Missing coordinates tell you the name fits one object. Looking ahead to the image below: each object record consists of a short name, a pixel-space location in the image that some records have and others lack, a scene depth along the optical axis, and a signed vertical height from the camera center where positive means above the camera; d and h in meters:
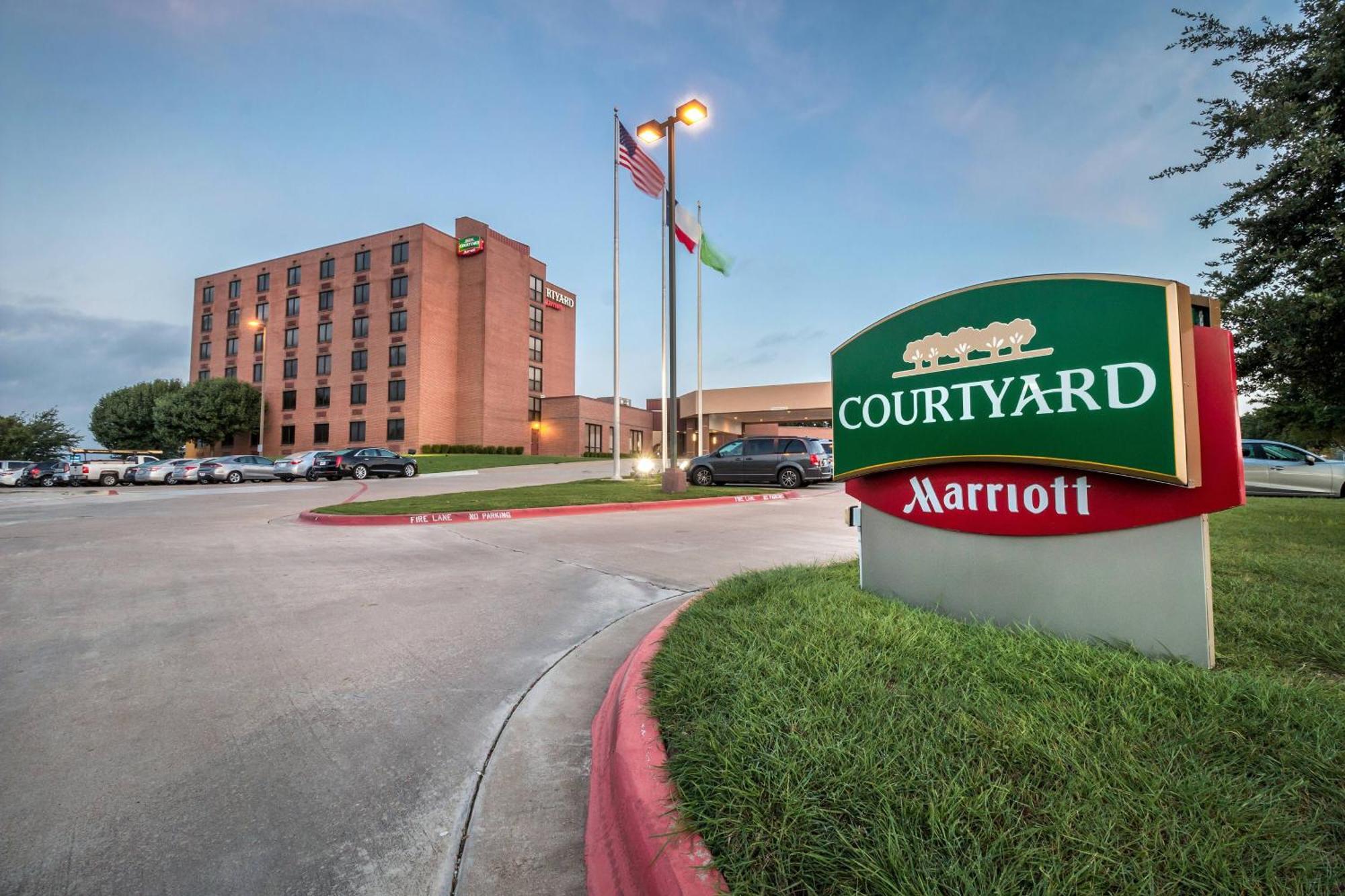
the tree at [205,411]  48.16 +4.73
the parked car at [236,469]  30.47 +0.02
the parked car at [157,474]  31.03 -0.20
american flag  17.28 +8.74
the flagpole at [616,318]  20.64 +5.29
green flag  21.38 +7.54
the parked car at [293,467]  30.48 +0.11
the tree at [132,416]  52.22 +4.74
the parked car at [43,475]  31.16 -0.23
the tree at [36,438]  62.31 +3.67
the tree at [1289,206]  8.10 +3.83
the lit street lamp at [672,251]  15.48 +5.97
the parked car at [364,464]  29.25 +0.21
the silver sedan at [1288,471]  14.00 -0.20
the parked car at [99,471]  30.81 -0.05
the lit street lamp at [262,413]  41.25 +4.22
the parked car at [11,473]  31.00 -0.08
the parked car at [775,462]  19.19 +0.16
